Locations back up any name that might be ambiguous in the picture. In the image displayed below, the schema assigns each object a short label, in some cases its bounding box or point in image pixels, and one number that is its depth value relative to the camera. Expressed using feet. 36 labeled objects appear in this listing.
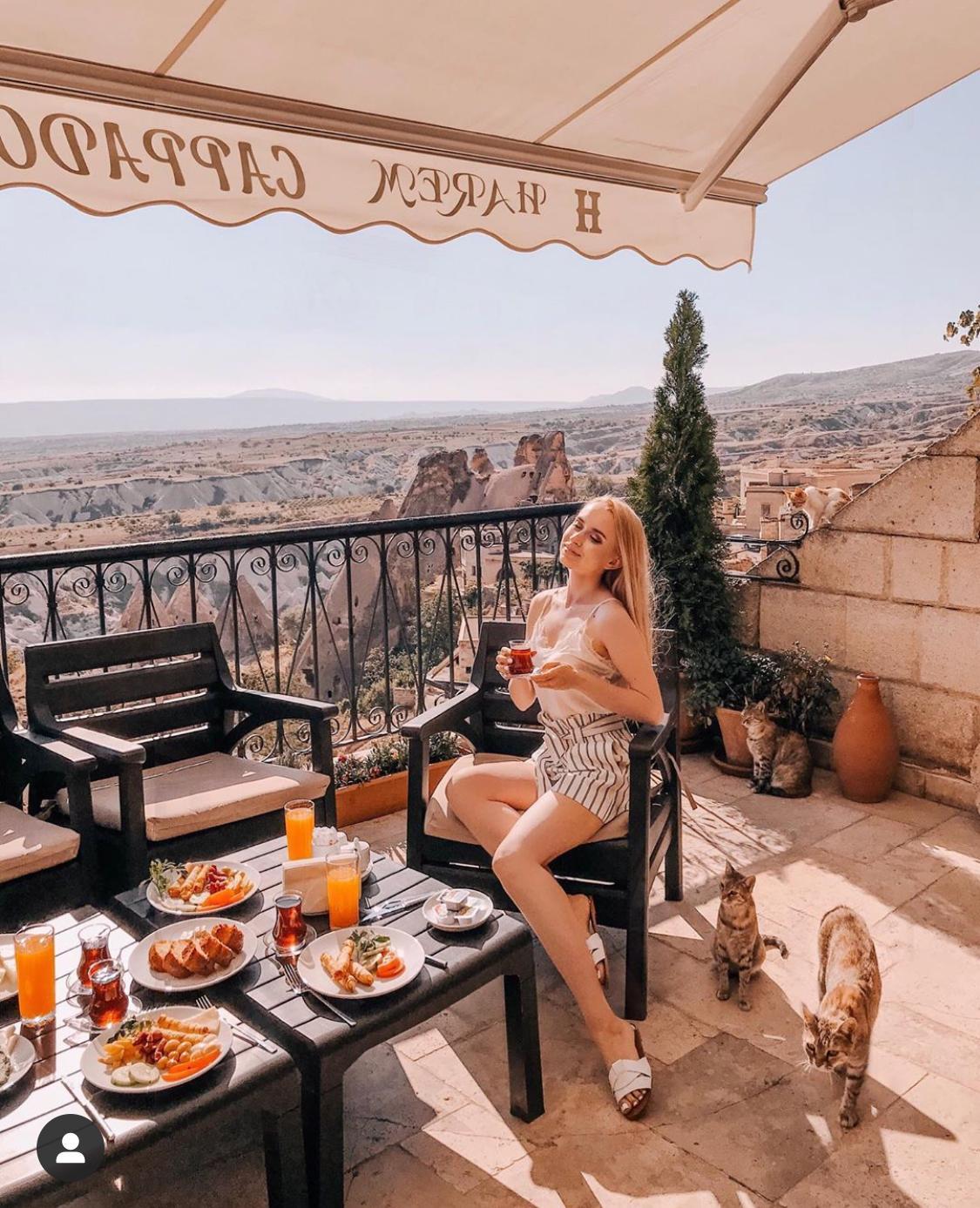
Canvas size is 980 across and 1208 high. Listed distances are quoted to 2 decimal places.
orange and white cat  15.40
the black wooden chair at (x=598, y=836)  8.58
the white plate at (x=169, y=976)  5.99
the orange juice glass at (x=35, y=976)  5.69
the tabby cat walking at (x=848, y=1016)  7.03
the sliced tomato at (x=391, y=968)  6.20
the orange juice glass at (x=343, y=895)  6.87
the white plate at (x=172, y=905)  6.99
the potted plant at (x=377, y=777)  13.52
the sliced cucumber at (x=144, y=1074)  4.99
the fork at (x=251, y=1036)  5.46
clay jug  13.80
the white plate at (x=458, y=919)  6.82
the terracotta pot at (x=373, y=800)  13.46
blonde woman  8.13
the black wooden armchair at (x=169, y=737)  9.08
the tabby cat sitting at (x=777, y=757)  14.30
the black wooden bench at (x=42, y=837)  8.26
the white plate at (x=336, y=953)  6.02
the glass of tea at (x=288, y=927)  6.56
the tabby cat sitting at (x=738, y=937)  8.80
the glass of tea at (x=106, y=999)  5.65
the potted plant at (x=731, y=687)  15.23
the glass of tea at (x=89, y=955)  5.92
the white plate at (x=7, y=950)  5.98
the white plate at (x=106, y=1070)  4.95
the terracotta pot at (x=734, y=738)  15.15
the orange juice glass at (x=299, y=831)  7.82
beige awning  8.47
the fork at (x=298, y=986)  5.84
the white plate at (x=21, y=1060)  5.06
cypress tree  15.52
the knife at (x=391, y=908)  7.06
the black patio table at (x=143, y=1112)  4.51
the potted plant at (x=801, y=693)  14.75
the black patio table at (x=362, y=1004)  5.69
